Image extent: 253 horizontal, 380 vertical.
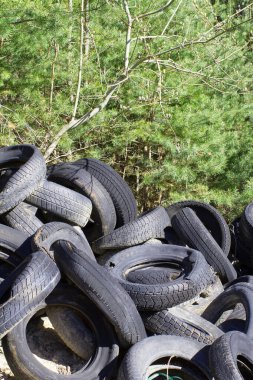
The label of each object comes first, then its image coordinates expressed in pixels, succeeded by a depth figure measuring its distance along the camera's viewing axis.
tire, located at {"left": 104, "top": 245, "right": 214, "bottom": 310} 4.80
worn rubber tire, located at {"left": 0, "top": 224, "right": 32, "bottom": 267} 5.06
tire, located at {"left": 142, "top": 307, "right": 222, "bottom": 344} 4.72
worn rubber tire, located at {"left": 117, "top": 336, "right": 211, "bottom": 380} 4.18
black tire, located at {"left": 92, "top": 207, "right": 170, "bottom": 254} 5.90
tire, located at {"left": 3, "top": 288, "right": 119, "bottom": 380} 4.14
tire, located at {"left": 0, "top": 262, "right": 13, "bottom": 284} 5.05
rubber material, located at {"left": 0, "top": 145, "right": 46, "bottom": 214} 5.41
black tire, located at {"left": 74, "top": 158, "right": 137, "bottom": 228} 6.35
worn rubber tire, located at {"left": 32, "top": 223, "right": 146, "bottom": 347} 4.44
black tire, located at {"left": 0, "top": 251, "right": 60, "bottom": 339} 4.11
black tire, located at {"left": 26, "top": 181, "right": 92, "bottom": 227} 5.73
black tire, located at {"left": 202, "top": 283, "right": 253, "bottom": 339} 5.17
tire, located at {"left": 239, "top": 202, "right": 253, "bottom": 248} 6.75
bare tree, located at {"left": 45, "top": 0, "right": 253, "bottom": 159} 7.15
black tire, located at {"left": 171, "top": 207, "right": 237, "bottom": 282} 6.16
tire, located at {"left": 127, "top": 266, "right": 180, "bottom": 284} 5.34
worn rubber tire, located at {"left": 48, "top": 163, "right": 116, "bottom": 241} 6.05
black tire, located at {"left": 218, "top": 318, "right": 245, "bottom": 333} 5.15
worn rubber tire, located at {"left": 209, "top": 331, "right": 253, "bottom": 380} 4.08
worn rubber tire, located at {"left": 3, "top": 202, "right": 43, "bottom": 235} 5.55
